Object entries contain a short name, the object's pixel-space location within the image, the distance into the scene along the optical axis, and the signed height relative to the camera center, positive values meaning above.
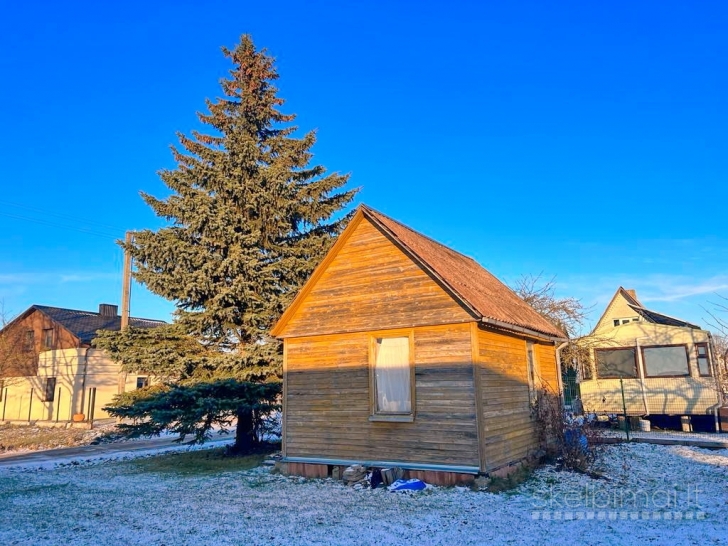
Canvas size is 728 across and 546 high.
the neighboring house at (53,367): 30.22 +0.97
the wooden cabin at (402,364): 10.32 +0.19
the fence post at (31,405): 32.06 -1.27
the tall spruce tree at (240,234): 14.76 +4.21
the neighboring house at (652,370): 19.97 -0.12
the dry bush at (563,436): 11.50 -1.54
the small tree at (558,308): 27.98 +3.27
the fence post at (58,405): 30.47 -1.29
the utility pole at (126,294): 23.77 +3.91
